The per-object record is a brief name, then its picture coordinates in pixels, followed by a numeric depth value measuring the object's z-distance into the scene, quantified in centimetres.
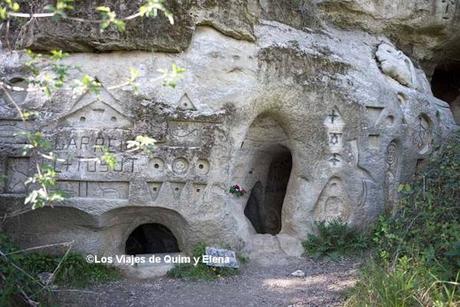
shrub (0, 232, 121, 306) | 404
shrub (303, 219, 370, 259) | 630
